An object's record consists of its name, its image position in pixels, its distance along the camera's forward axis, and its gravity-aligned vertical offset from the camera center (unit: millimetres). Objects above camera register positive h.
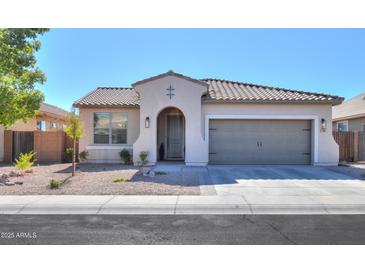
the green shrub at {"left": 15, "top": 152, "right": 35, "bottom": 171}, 11586 -1068
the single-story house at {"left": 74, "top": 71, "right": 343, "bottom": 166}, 13977 +834
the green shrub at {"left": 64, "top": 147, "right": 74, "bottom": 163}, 16453 -1152
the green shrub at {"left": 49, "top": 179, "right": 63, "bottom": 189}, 8742 -1430
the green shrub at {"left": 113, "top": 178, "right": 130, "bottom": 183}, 9893 -1483
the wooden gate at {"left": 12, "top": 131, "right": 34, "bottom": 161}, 16797 -215
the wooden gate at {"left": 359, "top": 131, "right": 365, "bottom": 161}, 16594 -386
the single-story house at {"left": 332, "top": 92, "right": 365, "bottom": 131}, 21328 +1966
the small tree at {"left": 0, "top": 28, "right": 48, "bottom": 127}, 10797 +2638
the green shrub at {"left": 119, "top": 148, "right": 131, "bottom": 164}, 14898 -922
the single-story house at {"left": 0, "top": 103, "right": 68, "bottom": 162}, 21978 +1638
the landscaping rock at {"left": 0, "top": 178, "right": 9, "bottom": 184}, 9720 -1502
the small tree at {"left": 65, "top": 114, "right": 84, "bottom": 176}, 10906 +459
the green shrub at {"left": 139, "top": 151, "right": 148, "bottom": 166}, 13656 -892
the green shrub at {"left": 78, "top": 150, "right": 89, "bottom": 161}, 15055 -884
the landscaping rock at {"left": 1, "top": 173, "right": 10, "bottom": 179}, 10673 -1467
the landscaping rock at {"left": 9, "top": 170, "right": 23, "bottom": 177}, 11180 -1433
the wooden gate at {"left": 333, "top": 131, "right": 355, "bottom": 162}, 16438 -207
